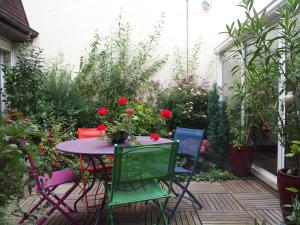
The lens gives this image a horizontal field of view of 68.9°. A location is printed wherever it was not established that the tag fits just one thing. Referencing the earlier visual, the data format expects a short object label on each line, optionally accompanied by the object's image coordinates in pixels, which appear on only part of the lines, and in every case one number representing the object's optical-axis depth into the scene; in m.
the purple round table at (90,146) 1.99
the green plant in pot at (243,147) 3.42
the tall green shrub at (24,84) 3.94
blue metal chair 2.42
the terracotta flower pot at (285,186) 1.99
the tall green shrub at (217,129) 3.75
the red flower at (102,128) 2.26
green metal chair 1.76
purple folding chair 1.98
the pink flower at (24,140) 1.61
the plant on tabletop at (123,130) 2.29
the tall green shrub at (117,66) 4.40
